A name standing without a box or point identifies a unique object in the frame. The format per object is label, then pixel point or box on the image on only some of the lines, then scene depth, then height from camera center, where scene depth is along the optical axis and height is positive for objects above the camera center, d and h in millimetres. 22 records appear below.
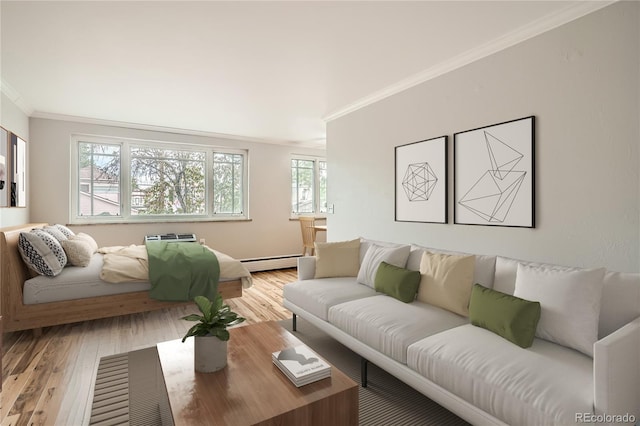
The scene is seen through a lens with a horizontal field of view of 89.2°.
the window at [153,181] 4793 +497
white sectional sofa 1273 -705
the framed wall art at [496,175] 2376 +302
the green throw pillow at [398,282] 2447 -546
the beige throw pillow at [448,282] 2201 -494
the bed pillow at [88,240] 3598 -330
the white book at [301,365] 1514 -756
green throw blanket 3279 -650
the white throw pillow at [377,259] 2797 -415
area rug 1816 -1160
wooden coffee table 1300 -804
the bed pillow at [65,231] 3721 -227
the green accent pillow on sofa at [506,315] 1692 -567
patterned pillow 2844 -368
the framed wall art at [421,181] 3016 +310
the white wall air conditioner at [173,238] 5023 -406
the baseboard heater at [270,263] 5896 -950
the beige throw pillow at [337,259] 3209 -476
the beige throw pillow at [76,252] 3213 -404
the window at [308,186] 6488 +540
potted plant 1597 -611
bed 2750 -818
